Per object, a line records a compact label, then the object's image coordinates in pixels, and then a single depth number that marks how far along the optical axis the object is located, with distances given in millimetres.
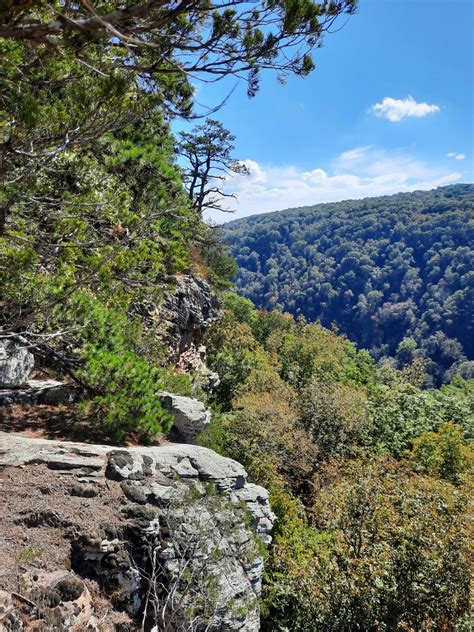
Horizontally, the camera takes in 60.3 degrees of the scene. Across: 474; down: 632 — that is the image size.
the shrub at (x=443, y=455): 14555
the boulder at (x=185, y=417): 8453
